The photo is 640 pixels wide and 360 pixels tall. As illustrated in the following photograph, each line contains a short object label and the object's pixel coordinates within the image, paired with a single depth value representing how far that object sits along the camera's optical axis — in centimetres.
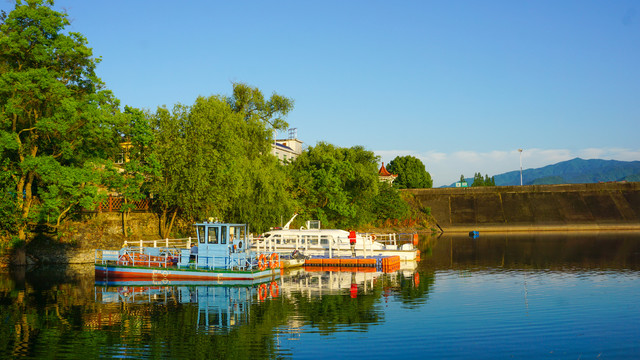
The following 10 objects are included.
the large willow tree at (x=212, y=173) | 4944
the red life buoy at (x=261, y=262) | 3700
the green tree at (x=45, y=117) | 4200
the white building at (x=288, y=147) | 9706
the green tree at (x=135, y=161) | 4803
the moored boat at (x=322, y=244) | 4784
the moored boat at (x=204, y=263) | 3531
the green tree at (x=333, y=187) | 7126
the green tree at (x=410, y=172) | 14675
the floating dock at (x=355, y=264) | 4306
